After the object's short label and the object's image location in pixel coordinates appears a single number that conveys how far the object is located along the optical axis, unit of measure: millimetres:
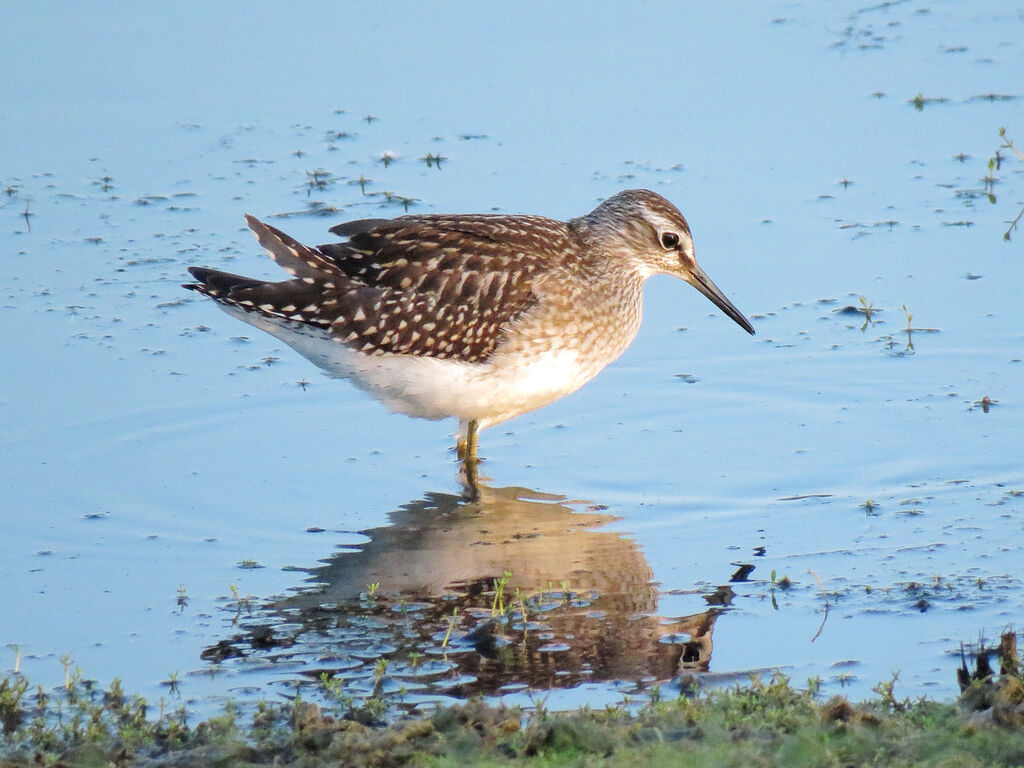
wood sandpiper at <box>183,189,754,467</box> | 8336
